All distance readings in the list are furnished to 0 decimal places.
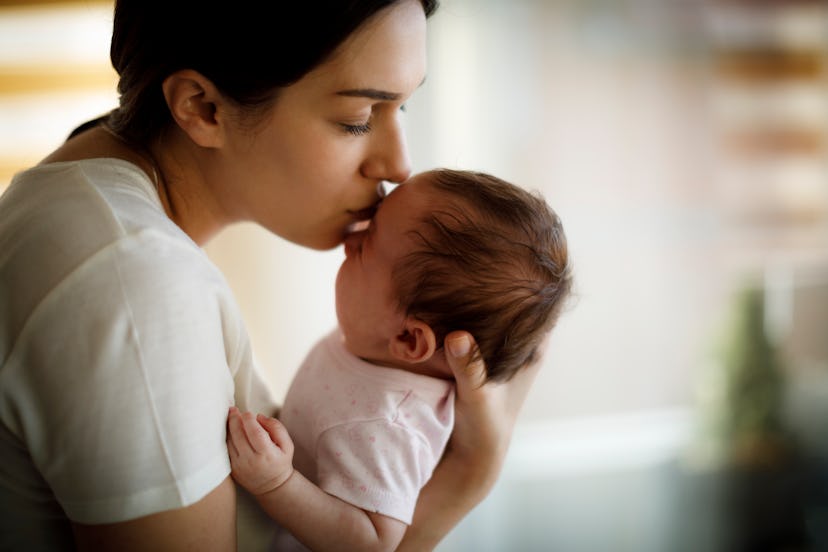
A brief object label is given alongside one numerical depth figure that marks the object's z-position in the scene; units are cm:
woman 79
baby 104
